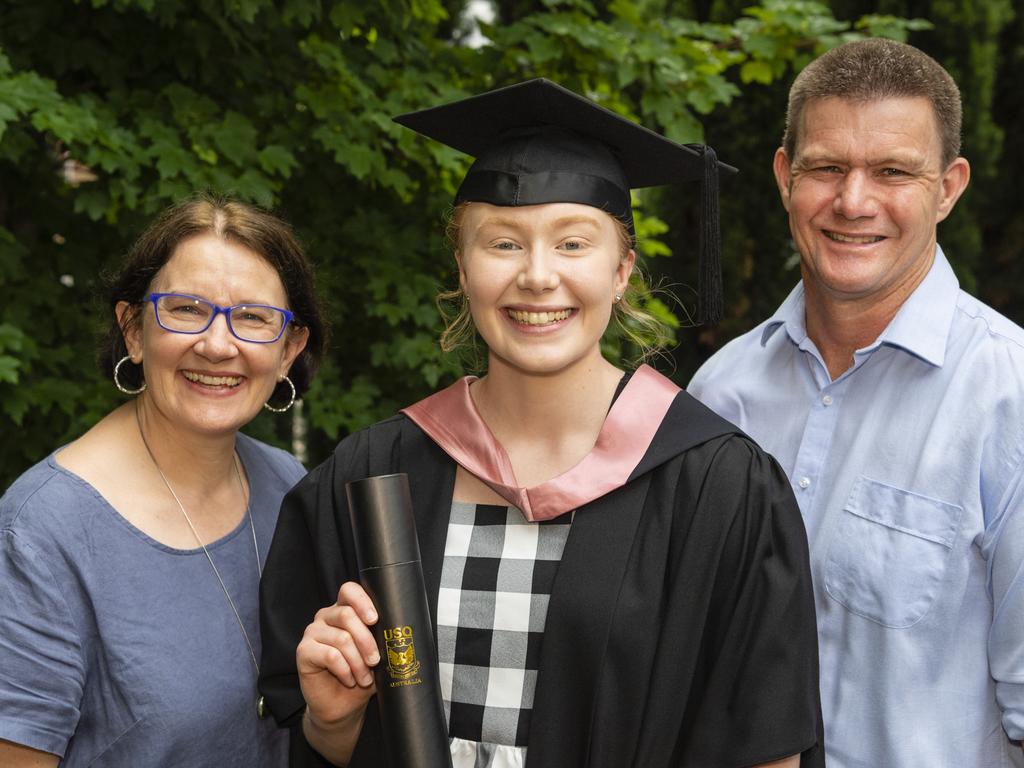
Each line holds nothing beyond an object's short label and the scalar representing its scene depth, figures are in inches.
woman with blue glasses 94.3
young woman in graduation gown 82.0
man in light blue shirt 91.2
